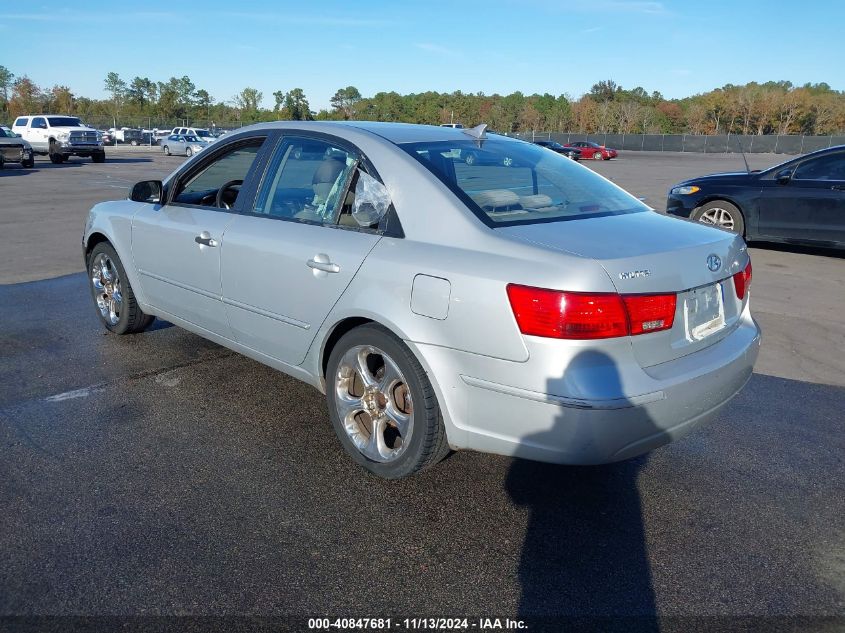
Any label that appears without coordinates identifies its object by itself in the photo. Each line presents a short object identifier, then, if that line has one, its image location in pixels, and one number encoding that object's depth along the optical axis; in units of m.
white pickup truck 32.78
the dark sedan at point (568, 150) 46.96
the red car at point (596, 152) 50.78
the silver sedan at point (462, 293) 2.84
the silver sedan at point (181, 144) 42.92
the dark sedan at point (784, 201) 9.58
